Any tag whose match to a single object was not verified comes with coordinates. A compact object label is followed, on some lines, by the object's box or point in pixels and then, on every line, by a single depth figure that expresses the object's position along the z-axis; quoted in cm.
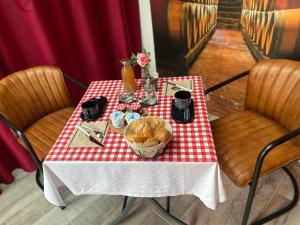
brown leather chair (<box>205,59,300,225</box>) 124
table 105
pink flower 139
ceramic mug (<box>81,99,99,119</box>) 132
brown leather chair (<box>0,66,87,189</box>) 156
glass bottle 149
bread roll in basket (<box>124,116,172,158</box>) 101
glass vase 142
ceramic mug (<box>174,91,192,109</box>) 125
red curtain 172
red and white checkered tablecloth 105
